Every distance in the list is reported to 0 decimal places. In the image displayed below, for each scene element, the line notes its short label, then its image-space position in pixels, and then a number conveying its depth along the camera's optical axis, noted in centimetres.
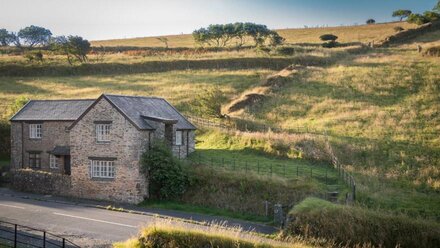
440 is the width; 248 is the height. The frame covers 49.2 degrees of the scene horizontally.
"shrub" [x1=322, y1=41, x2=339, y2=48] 9575
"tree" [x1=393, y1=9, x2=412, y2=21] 12535
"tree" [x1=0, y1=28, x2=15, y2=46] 12751
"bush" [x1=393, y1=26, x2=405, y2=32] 10596
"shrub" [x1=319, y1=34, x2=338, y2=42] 10871
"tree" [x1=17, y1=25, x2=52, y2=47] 13062
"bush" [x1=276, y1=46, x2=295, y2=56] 8531
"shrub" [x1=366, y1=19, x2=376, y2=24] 14173
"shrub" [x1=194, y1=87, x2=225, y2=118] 5312
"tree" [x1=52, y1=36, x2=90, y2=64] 8744
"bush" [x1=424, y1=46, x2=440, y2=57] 7369
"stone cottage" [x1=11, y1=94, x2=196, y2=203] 3416
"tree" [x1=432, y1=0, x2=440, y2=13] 10151
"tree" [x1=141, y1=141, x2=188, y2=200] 3366
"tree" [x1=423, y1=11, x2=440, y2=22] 10106
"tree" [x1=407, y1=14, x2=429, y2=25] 10250
